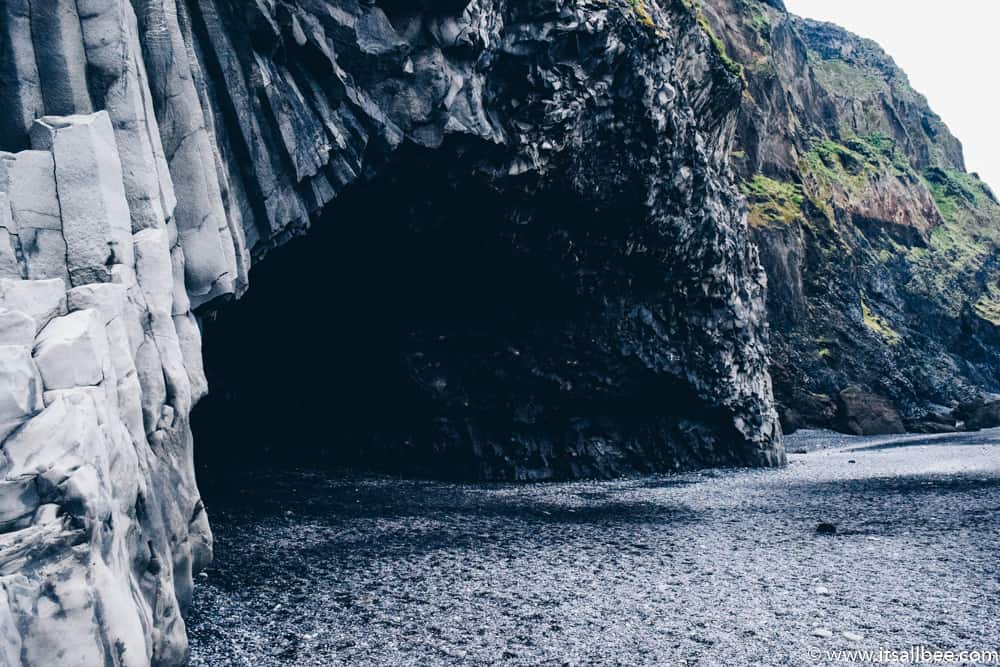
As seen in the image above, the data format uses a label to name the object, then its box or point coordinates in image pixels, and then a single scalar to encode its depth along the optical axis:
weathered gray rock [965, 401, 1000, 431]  51.72
